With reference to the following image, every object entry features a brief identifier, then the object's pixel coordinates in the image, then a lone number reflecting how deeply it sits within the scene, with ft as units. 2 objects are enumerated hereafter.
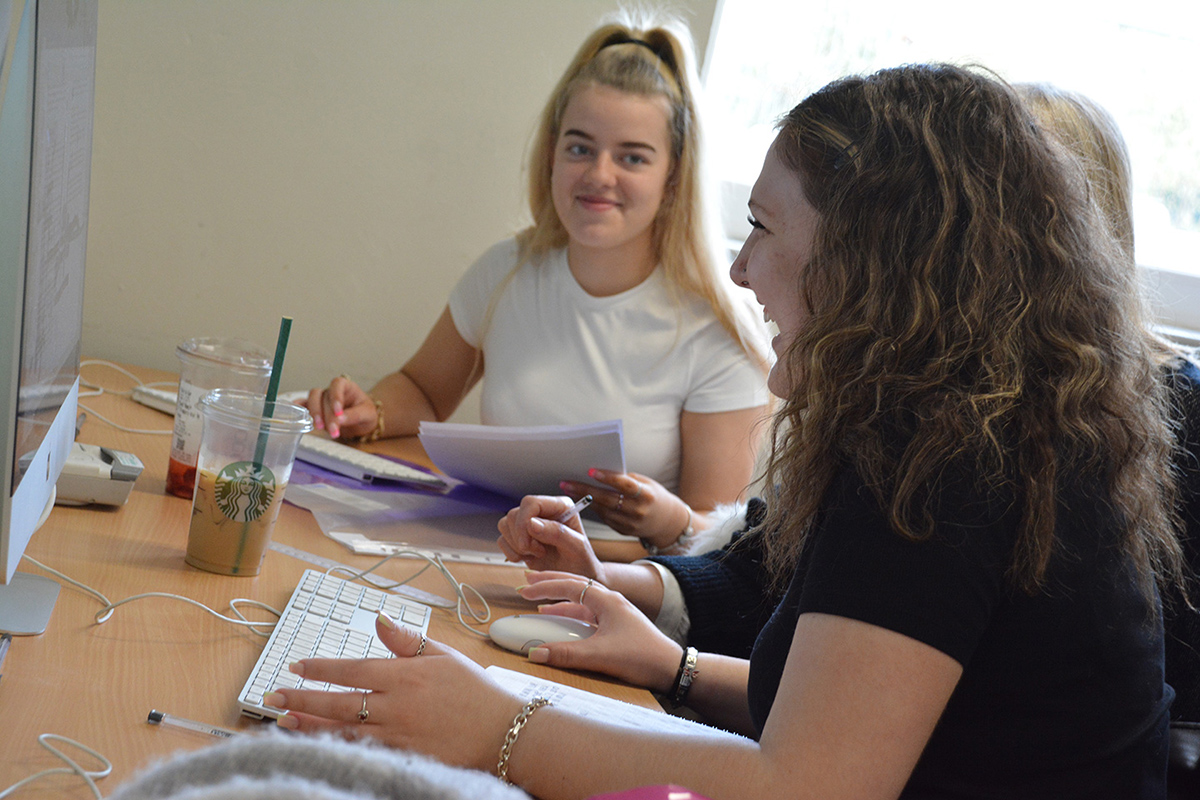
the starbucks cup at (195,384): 3.80
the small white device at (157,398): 5.08
